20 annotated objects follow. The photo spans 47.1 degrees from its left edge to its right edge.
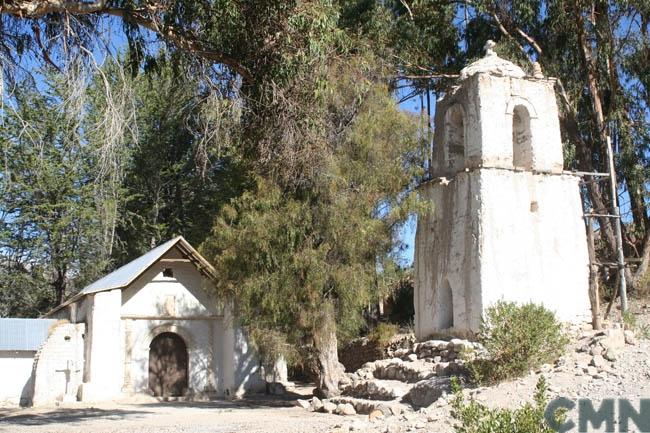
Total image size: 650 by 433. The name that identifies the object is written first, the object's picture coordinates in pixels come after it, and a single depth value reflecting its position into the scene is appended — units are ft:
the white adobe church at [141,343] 72.95
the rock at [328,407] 53.47
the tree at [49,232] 96.27
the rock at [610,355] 38.76
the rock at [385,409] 44.90
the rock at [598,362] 38.09
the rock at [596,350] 40.06
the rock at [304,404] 58.38
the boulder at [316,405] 56.24
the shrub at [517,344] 40.60
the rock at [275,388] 76.84
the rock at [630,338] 41.16
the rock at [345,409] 50.31
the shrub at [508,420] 22.26
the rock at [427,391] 43.96
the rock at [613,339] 40.60
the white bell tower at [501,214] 53.88
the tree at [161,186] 102.42
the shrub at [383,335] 71.51
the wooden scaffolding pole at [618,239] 56.18
